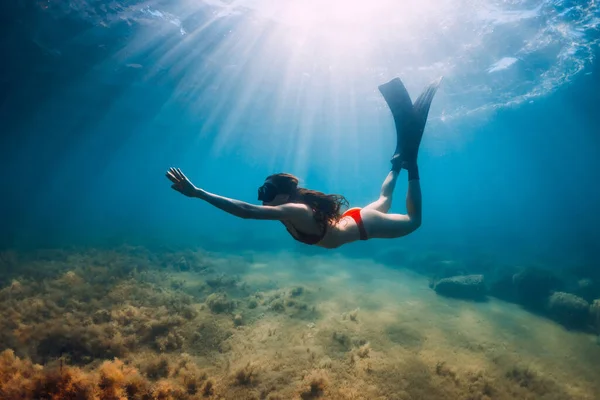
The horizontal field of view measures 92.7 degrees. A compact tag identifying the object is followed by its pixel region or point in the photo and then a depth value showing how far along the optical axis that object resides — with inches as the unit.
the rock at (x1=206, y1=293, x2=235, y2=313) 354.6
